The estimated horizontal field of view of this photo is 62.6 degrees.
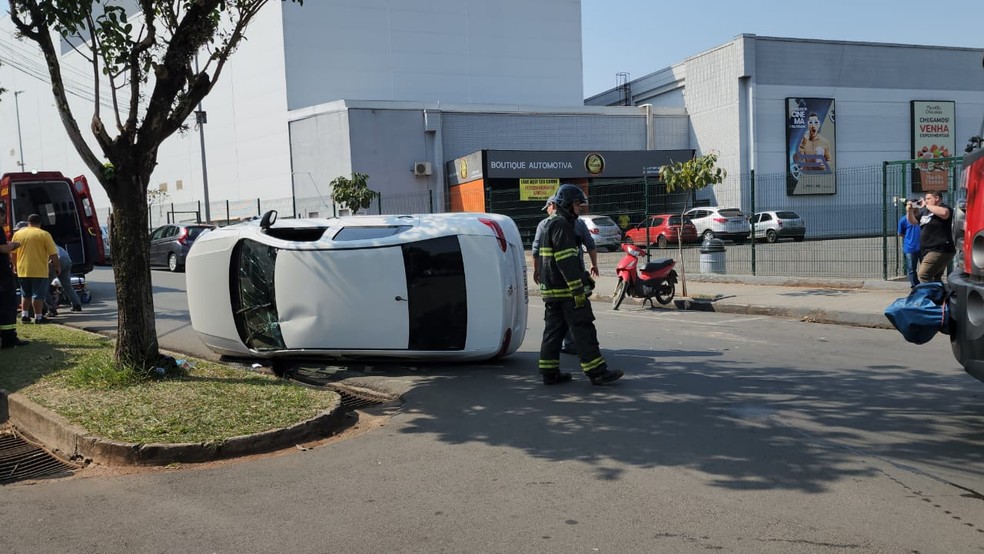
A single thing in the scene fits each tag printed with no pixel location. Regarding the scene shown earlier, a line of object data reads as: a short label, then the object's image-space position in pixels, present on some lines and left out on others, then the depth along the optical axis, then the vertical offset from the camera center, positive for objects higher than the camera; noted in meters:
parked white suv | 23.19 -0.23
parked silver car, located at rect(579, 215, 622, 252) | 23.37 -0.38
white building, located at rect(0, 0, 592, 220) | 37.38 +7.95
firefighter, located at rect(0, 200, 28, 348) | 9.74 -0.79
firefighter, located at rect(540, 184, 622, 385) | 7.06 -0.69
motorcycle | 13.11 -0.97
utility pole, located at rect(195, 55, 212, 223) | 33.31 +2.22
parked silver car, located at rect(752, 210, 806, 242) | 23.52 -0.39
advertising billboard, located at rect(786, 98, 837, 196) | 38.03 +3.56
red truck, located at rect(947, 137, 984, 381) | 4.37 -0.43
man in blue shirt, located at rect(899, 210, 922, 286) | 11.94 -0.53
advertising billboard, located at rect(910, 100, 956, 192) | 40.09 +3.97
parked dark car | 22.56 -0.28
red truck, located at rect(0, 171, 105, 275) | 16.67 +0.63
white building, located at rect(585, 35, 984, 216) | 37.56 +5.69
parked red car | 25.19 -0.45
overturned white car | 7.74 -0.56
